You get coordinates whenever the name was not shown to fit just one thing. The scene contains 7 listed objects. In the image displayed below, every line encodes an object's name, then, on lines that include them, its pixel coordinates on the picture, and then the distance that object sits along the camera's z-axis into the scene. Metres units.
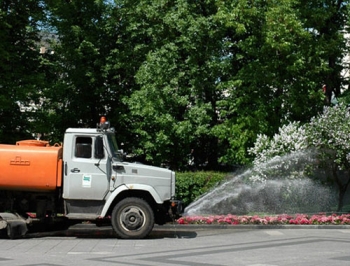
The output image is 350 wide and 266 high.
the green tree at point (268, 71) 31.80
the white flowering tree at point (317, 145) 27.69
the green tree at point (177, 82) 33.16
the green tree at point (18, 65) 32.75
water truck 18.84
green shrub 29.33
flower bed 22.94
